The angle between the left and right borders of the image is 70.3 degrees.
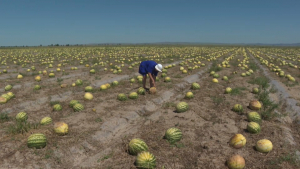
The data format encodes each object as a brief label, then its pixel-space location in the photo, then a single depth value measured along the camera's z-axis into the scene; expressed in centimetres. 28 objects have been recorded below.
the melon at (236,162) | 473
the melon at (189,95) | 1011
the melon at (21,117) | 734
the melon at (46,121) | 695
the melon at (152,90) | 1057
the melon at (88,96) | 977
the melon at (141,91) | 1050
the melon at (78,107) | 831
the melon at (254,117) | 719
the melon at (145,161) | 472
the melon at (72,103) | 873
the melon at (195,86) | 1202
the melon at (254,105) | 844
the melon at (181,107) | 827
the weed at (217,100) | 935
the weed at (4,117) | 737
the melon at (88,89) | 1125
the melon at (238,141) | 558
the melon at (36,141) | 549
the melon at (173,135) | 595
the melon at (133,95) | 985
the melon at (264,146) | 539
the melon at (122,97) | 970
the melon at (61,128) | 623
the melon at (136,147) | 538
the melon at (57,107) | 841
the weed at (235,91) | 1095
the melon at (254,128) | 638
